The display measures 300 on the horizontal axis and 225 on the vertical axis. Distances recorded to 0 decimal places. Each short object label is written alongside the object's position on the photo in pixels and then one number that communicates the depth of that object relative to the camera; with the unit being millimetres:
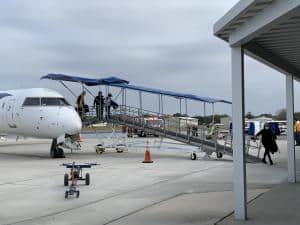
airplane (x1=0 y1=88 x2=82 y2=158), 25500
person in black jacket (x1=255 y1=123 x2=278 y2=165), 21969
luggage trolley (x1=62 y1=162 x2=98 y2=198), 12734
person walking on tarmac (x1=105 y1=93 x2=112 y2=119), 29703
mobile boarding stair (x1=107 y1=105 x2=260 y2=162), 25250
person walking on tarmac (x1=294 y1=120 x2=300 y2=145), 36125
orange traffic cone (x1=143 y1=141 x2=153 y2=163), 23258
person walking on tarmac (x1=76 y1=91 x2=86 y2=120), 29953
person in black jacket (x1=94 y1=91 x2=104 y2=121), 29891
